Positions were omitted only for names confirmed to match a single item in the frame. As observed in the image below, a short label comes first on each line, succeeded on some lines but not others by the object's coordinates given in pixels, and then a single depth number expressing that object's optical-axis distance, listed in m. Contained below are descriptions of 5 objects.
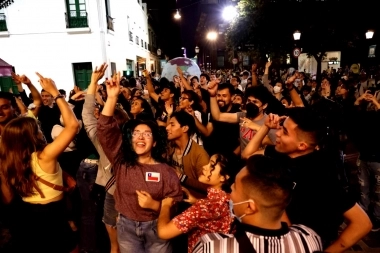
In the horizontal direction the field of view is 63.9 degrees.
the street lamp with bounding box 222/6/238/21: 20.68
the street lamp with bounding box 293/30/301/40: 15.80
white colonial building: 15.29
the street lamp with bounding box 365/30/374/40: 17.12
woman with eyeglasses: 2.63
